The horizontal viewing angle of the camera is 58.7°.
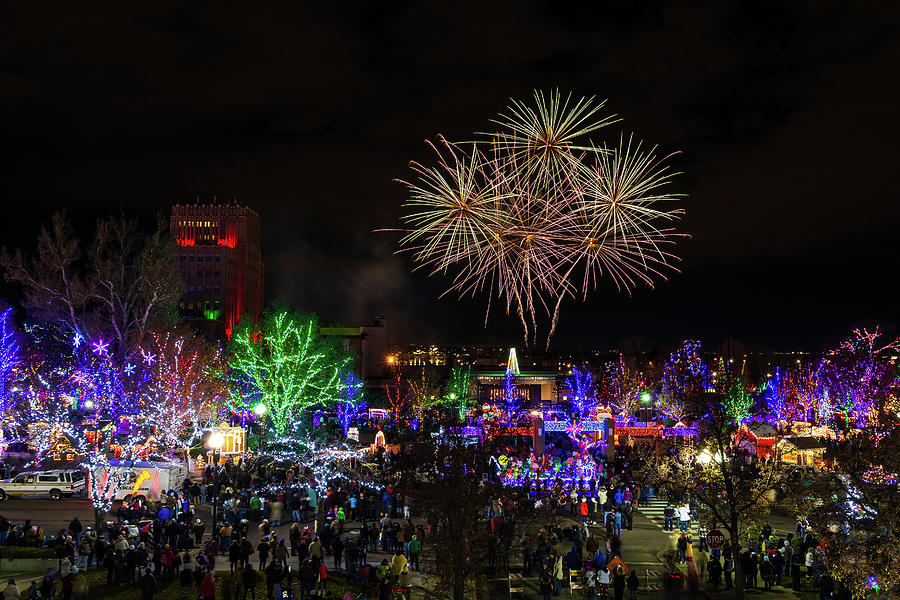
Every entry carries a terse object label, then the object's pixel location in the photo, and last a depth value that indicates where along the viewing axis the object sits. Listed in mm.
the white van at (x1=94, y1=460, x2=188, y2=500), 29203
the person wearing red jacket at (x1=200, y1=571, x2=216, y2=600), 17578
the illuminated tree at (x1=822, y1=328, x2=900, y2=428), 44594
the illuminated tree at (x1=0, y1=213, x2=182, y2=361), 44031
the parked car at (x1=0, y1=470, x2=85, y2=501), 31609
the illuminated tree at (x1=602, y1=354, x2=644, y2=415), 62312
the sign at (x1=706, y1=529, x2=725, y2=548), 21938
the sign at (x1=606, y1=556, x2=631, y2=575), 19794
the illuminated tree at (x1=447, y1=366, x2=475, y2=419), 66688
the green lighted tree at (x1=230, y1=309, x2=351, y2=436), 43156
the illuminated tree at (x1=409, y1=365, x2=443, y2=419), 58531
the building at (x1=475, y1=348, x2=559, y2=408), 90962
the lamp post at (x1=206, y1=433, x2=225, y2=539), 35016
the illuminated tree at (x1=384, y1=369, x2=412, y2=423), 57412
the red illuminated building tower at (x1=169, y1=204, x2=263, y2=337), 138250
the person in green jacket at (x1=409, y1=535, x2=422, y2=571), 21812
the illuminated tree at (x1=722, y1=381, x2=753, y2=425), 48912
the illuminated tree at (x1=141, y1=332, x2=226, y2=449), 39594
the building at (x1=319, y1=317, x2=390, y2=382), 90438
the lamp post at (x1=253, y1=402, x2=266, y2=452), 37656
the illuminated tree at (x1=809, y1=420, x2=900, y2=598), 14328
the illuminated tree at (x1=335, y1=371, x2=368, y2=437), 54688
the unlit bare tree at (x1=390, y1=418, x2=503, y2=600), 16859
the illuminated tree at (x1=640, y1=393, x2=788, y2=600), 19547
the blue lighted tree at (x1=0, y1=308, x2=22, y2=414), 42594
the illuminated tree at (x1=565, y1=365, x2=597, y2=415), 63625
